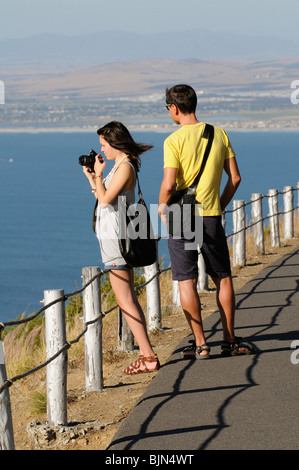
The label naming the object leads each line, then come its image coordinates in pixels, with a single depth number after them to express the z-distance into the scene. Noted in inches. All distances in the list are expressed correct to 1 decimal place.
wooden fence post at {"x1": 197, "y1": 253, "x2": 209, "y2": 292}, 700.0
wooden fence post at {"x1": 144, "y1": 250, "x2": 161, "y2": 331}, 572.2
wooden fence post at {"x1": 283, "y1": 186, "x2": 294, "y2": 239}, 1057.9
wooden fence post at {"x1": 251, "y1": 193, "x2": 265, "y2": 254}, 939.8
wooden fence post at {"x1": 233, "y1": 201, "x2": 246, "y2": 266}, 861.4
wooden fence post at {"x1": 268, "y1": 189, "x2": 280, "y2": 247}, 996.8
